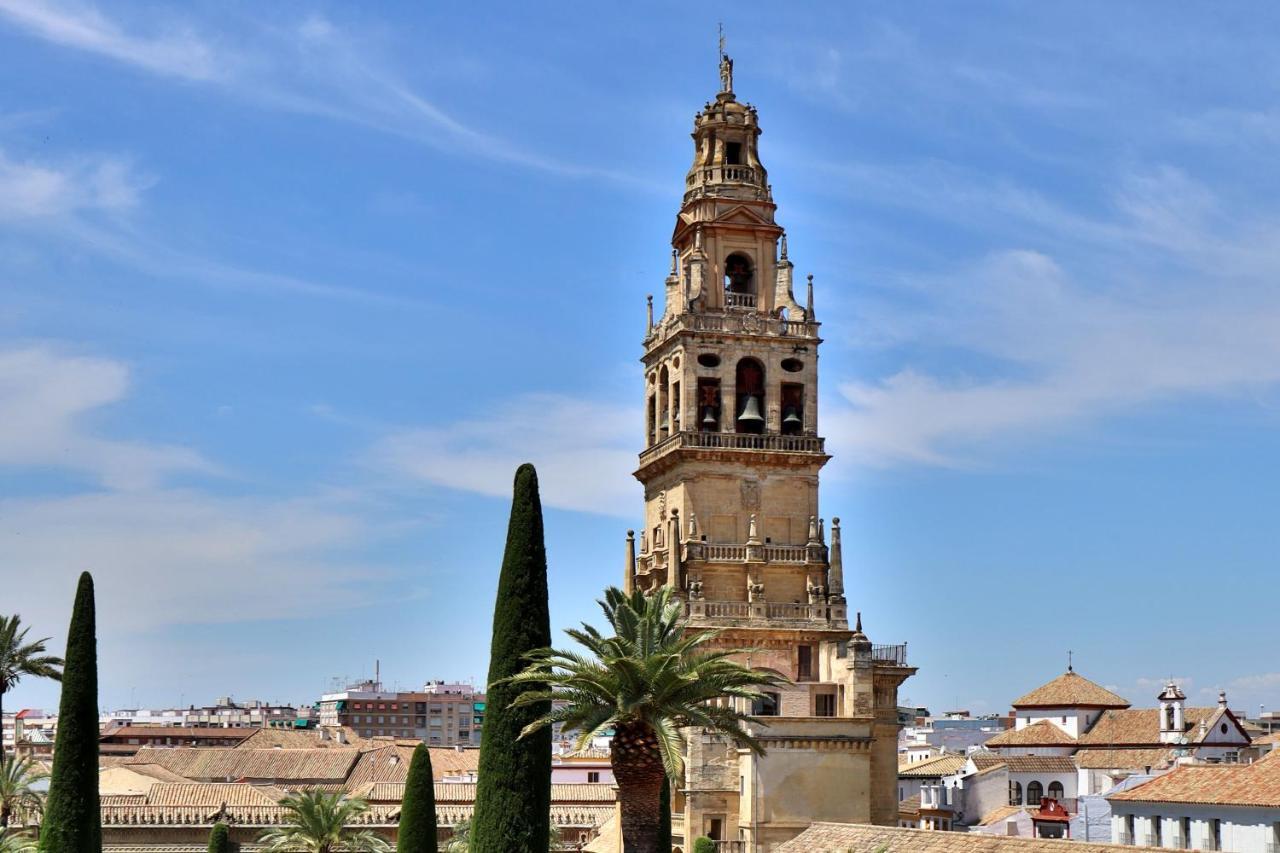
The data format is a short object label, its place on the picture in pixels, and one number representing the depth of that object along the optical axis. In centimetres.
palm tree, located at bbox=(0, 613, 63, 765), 7556
